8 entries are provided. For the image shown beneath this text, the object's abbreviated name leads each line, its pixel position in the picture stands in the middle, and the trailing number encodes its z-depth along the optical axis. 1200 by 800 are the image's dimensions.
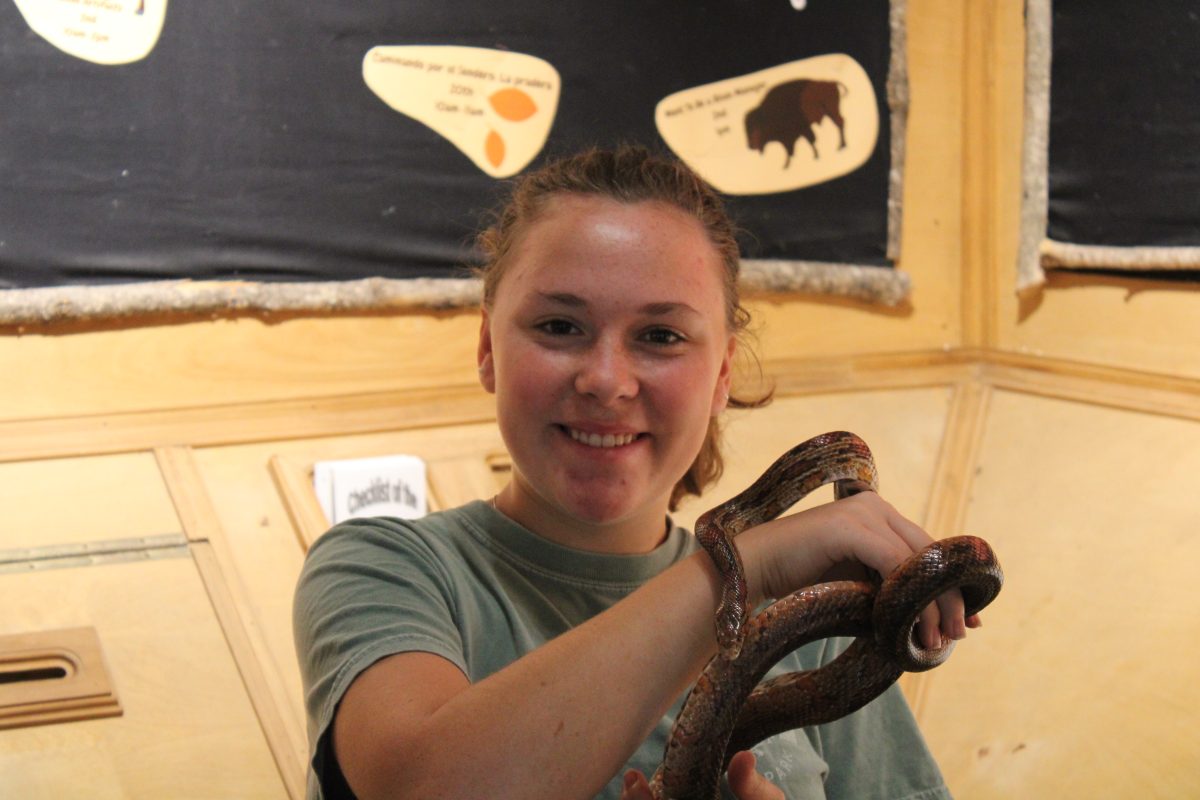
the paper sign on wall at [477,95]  2.24
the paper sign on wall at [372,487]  2.12
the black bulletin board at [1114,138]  2.32
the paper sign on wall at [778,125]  2.53
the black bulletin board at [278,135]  1.98
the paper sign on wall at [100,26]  1.95
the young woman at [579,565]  0.90
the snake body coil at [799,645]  0.94
